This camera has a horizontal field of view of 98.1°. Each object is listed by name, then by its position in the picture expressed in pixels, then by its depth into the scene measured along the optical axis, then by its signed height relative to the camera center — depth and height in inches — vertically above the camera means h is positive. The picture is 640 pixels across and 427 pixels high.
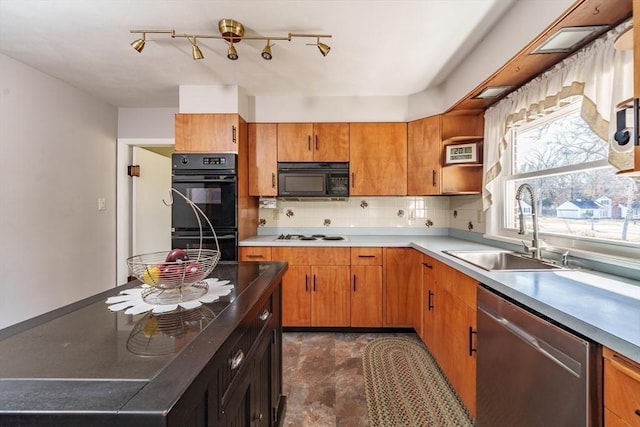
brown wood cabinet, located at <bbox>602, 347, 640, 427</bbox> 28.0 -18.8
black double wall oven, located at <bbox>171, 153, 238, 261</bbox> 100.8 +5.4
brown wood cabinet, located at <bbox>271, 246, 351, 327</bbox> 101.2 -26.7
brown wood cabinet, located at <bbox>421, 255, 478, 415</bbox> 59.8 -27.9
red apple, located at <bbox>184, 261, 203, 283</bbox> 36.3 -7.8
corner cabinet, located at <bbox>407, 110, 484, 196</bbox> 99.0 +22.3
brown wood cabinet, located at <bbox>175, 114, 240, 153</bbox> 102.0 +29.4
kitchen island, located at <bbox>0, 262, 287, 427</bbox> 16.8 -11.9
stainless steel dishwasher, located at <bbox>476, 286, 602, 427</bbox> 32.6 -22.5
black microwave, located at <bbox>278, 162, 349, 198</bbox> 110.0 +13.1
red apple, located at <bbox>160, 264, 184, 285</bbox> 35.3 -7.8
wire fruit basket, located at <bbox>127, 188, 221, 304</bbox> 35.3 -8.2
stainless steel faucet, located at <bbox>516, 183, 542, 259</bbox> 62.6 -3.7
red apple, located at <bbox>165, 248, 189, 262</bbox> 37.8 -6.1
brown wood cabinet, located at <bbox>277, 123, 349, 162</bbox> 110.7 +28.3
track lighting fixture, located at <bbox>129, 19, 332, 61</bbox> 66.9 +44.7
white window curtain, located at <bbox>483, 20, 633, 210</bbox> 46.6 +25.9
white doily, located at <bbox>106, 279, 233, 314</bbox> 33.6 -11.6
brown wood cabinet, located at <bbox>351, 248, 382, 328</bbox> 100.3 -26.9
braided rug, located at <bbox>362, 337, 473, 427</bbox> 62.0 -45.3
